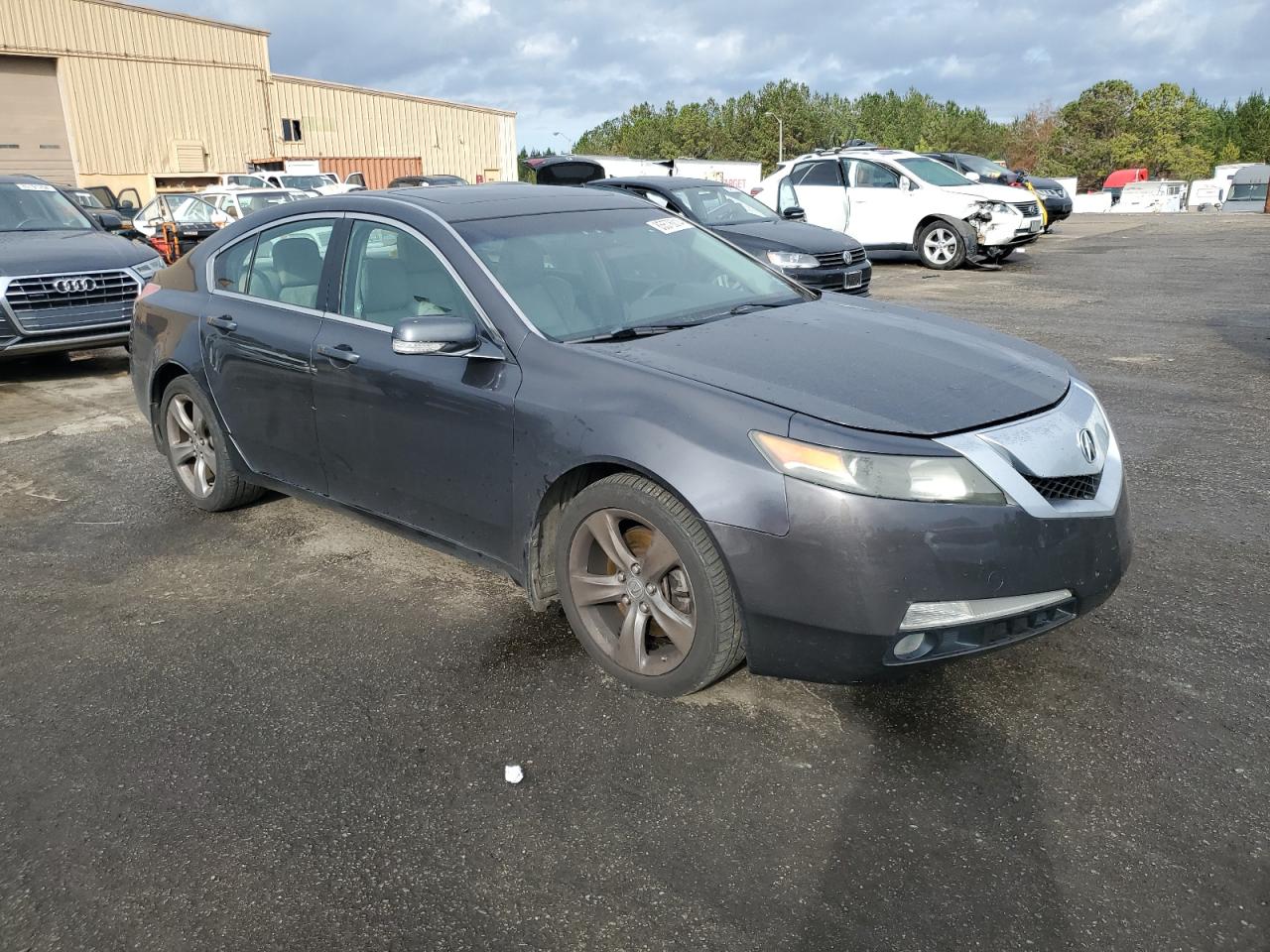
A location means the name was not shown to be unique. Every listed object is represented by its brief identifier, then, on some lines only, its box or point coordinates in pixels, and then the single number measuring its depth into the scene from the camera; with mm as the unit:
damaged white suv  15656
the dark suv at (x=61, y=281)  8180
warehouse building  33281
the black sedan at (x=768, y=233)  10719
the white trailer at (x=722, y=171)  34984
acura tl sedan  2779
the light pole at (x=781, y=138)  85169
